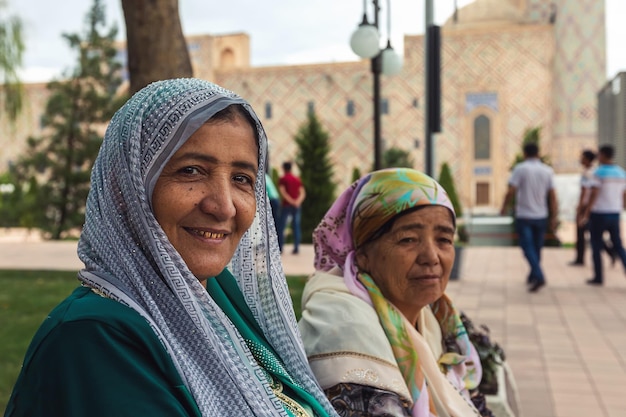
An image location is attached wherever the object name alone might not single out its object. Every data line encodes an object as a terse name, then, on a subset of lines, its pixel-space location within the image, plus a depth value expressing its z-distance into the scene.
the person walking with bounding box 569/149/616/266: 6.95
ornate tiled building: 19.61
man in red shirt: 9.37
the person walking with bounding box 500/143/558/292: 6.23
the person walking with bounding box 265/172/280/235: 7.23
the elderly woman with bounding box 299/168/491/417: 1.44
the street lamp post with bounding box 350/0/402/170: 6.09
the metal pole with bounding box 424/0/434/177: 6.50
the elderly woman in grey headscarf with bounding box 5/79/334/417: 0.83
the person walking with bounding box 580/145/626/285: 6.44
